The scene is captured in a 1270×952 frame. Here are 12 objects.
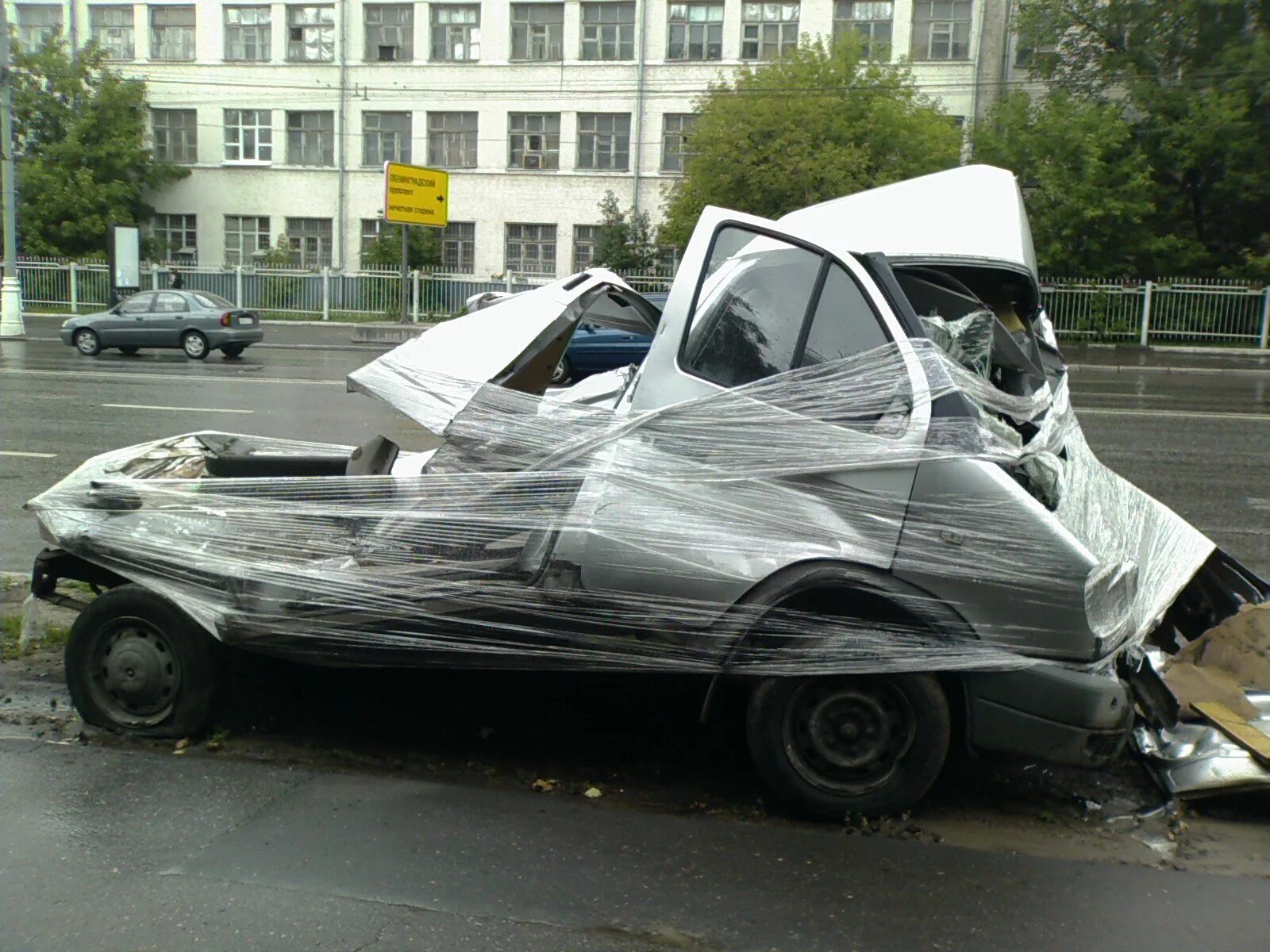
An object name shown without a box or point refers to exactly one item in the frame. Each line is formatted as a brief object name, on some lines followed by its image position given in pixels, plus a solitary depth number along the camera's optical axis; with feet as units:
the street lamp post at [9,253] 77.61
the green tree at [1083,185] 97.55
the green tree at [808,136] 99.86
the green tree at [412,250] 123.13
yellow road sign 102.06
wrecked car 12.55
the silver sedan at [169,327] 74.69
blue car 18.89
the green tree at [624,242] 120.88
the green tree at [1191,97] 97.40
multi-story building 128.57
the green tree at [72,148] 129.29
